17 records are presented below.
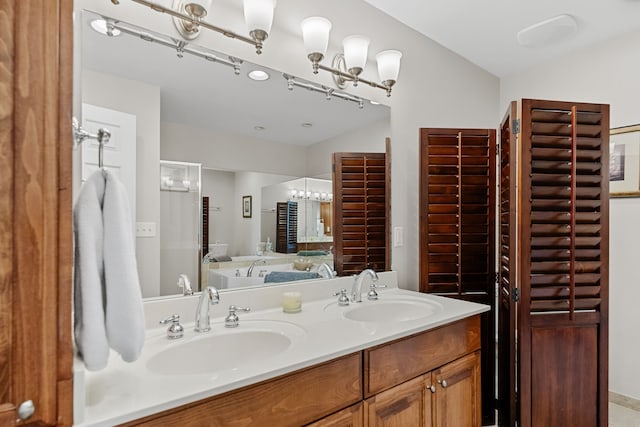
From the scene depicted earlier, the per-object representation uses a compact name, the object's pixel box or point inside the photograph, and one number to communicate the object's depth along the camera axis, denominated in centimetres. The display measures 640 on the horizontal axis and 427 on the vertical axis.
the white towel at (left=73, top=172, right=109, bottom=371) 74
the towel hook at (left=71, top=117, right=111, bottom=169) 83
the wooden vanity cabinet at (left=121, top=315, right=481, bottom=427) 96
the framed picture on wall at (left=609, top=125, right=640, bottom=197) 229
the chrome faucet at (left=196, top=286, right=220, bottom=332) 129
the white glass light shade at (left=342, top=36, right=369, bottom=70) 187
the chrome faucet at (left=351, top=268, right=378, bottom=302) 185
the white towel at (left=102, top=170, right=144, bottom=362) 78
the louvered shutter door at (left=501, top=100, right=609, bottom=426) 171
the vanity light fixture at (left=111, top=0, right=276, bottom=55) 137
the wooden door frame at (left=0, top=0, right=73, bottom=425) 62
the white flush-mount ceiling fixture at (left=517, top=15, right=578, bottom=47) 220
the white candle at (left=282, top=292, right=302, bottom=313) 160
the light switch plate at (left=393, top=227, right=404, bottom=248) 223
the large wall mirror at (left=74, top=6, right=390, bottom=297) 135
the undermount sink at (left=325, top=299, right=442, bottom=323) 174
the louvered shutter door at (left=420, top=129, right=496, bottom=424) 214
